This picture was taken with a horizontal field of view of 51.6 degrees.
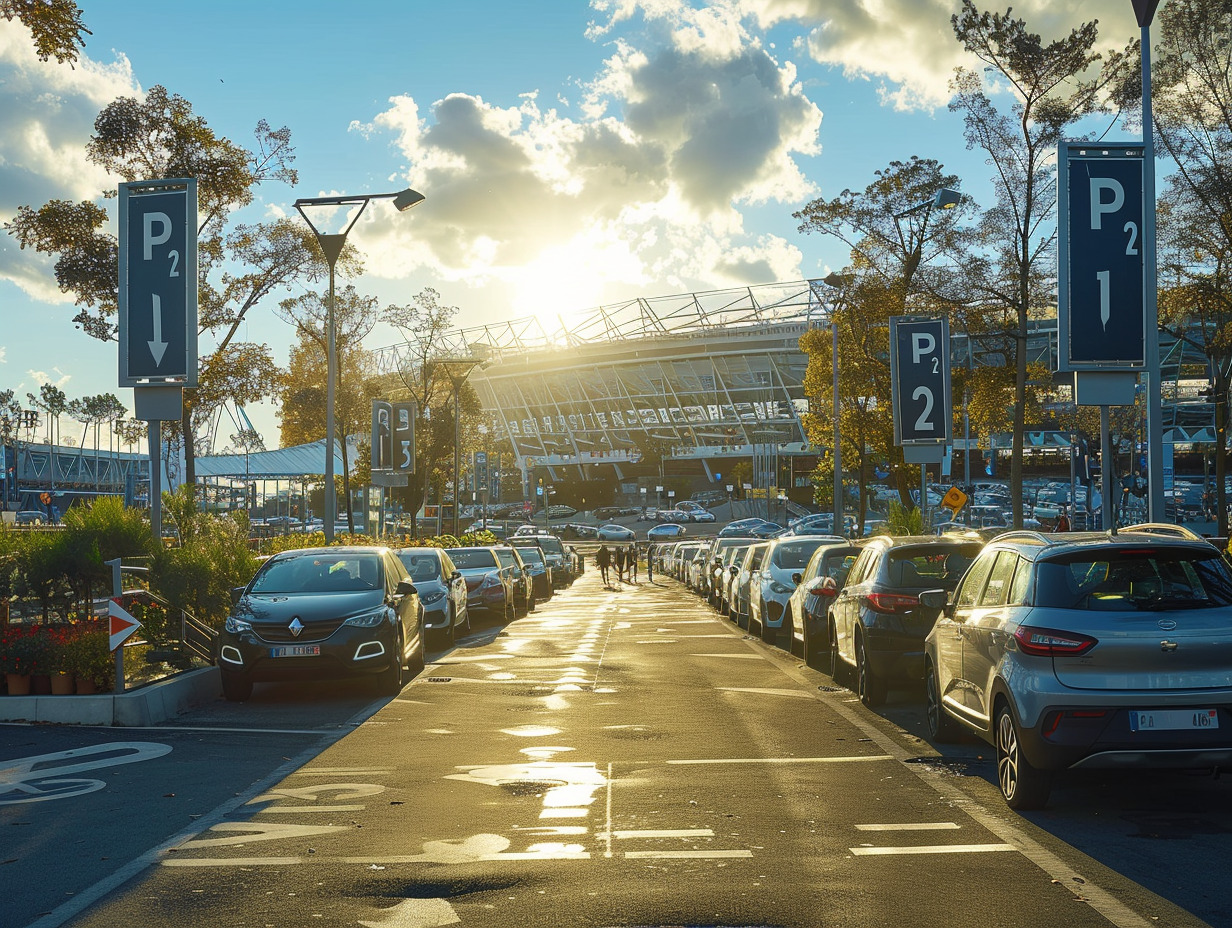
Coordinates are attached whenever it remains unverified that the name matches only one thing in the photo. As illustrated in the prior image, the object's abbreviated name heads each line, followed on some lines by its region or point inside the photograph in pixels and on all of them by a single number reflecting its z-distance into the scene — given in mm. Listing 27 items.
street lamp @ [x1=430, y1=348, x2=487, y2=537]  42756
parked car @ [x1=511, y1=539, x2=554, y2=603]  35750
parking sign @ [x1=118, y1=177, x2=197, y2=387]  15812
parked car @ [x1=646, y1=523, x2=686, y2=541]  89875
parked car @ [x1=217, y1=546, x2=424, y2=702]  12656
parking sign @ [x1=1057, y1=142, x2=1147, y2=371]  14695
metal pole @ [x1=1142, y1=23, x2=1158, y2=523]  16703
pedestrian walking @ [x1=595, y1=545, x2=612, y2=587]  46750
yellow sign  30625
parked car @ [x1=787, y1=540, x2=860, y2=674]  15641
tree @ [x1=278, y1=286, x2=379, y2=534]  46125
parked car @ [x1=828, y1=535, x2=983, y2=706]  11898
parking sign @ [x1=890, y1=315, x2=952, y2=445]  24328
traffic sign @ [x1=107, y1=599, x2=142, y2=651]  11172
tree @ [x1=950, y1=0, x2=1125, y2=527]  28078
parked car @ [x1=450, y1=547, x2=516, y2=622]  24328
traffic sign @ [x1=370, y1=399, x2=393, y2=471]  34500
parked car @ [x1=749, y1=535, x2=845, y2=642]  19953
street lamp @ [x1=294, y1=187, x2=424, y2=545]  26000
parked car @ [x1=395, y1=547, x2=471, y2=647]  19312
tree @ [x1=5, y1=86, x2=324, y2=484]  28109
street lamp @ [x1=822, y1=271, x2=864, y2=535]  37344
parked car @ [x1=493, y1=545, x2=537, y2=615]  28062
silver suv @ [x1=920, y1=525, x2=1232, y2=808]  6844
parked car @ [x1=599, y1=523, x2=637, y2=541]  91000
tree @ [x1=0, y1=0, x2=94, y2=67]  11469
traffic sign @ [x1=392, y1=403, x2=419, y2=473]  35781
